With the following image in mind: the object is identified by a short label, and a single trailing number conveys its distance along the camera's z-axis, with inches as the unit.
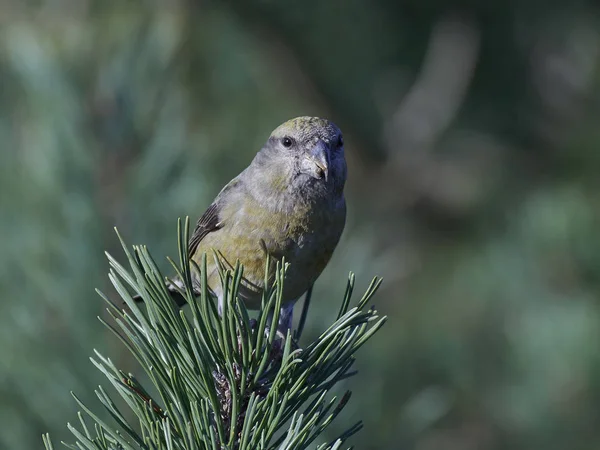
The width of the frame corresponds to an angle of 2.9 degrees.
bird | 154.7
